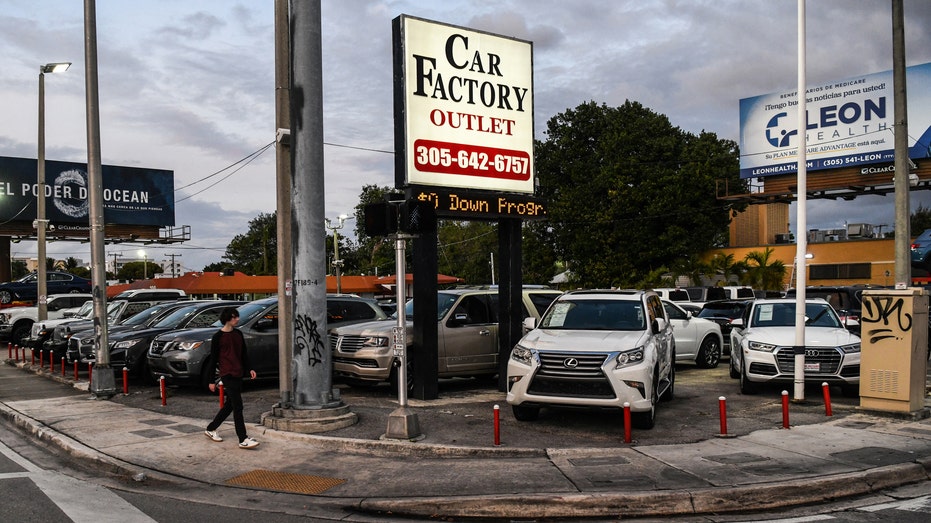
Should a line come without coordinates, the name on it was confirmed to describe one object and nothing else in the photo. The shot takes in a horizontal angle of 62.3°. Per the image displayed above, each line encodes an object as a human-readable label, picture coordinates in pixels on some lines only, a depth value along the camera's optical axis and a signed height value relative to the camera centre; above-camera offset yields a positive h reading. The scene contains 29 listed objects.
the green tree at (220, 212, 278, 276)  98.56 +2.03
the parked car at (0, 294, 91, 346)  27.39 -2.00
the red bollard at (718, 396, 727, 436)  9.44 -1.95
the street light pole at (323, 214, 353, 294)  38.51 +1.68
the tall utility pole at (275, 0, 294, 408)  10.67 +0.81
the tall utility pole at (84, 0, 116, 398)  14.34 +1.67
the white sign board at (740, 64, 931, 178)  36.22 +6.33
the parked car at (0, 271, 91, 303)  34.00 -0.97
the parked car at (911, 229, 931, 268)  32.25 -0.04
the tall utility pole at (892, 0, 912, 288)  12.77 +1.70
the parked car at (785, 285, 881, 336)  19.00 -1.19
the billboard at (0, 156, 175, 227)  46.88 +4.58
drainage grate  7.67 -2.26
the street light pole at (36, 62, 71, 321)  23.77 +1.48
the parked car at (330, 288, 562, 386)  13.02 -1.46
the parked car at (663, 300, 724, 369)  17.45 -1.96
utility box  10.68 -1.40
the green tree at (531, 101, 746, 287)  45.16 +3.78
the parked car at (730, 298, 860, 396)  12.29 -1.58
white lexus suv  9.55 -1.37
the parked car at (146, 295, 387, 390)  13.80 -1.47
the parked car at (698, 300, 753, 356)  21.39 -1.63
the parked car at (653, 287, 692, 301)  27.03 -1.42
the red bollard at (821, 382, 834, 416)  10.56 -2.09
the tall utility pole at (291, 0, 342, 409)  10.27 +0.47
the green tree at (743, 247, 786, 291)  41.91 -1.16
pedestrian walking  9.21 -1.23
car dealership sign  12.11 +2.47
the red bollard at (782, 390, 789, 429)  9.73 -2.02
